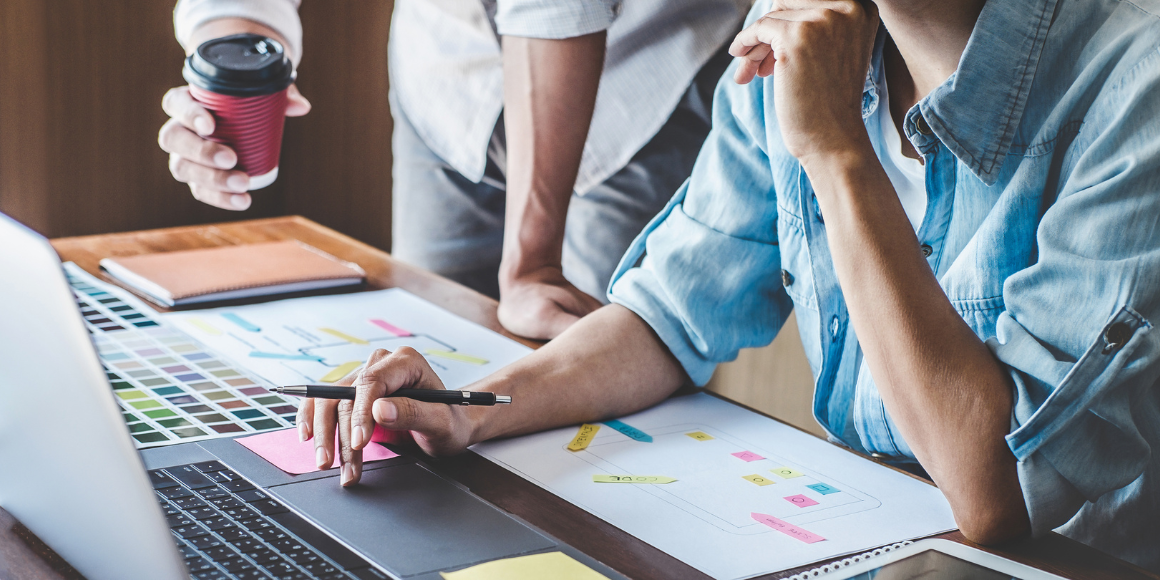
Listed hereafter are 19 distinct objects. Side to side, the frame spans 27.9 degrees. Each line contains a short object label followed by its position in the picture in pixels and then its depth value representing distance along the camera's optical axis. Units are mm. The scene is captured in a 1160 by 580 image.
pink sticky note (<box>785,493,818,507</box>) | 1472
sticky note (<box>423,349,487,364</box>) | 1705
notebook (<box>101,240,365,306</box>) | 1808
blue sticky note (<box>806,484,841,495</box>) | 1493
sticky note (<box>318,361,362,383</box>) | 1638
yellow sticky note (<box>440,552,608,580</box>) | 1348
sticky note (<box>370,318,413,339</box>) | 1763
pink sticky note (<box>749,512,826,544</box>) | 1426
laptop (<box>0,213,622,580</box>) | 1225
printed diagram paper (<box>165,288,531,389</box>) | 1664
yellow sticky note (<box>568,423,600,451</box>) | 1547
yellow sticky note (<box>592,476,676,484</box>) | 1486
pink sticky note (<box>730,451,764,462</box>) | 1538
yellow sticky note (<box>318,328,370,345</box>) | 1733
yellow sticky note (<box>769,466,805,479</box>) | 1512
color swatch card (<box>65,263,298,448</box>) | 1528
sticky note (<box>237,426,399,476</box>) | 1476
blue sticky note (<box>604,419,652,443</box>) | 1573
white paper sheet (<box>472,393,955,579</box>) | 1413
